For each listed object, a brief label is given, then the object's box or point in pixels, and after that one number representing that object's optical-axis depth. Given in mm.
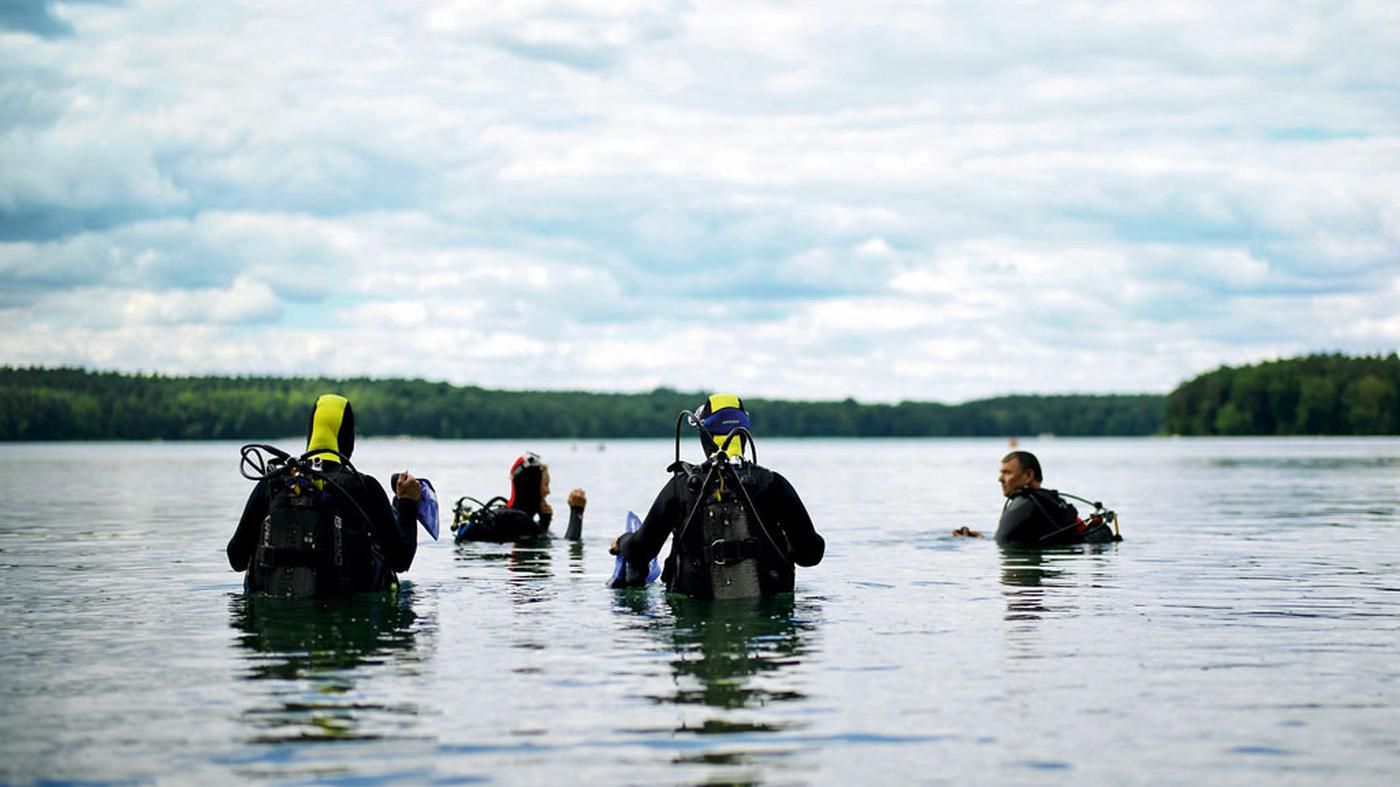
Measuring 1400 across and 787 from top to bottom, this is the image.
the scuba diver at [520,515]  24969
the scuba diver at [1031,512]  22391
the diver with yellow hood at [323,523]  14477
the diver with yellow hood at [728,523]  14328
